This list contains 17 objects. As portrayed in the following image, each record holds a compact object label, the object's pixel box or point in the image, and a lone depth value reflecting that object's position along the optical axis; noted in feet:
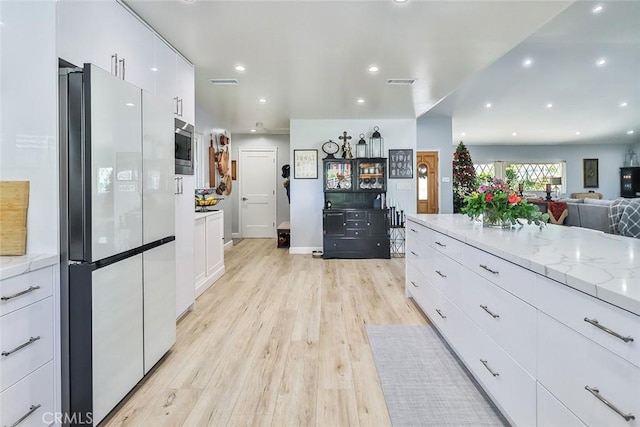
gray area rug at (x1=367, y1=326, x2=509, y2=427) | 5.44
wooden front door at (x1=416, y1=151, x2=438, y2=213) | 26.00
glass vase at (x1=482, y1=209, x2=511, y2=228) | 7.70
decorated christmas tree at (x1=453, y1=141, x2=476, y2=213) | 27.07
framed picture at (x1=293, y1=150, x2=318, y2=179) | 19.79
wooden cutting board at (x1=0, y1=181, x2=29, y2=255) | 4.80
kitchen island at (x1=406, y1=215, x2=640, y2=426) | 3.08
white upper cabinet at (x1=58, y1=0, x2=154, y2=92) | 5.52
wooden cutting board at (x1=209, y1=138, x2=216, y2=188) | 19.16
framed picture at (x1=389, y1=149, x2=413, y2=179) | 19.77
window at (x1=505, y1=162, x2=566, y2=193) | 38.34
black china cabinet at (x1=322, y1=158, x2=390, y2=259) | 18.20
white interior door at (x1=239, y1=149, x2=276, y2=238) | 26.18
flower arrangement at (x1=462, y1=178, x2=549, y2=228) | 7.34
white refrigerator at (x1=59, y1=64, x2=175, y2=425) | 4.84
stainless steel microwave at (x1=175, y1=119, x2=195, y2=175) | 9.46
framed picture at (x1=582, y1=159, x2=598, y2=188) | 38.27
